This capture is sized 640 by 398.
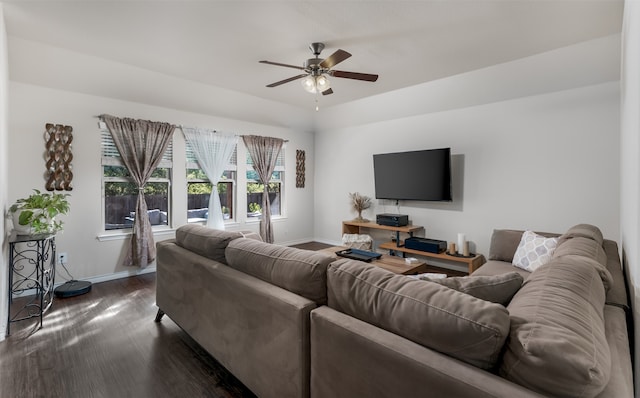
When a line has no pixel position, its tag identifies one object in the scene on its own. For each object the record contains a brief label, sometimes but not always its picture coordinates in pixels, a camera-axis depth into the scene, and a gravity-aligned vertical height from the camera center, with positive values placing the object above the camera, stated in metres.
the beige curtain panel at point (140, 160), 4.23 +0.48
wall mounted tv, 4.61 +0.32
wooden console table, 4.20 -0.83
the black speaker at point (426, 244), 4.49 -0.75
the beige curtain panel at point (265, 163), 5.81 +0.60
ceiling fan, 3.01 +1.21
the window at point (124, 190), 4.20 +0.06
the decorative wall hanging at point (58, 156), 3.71 +0.46
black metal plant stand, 3.06 -0.95
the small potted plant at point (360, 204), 5.79 -0.18
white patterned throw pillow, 2.89 -0.54
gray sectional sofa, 0.85 -0.49
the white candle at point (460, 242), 4.36 -0.67
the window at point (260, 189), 5.93 +0.10
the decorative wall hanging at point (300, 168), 6.60 +0.57
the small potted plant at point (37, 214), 2.82 -0.19
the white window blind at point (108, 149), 4.12 +0.61
